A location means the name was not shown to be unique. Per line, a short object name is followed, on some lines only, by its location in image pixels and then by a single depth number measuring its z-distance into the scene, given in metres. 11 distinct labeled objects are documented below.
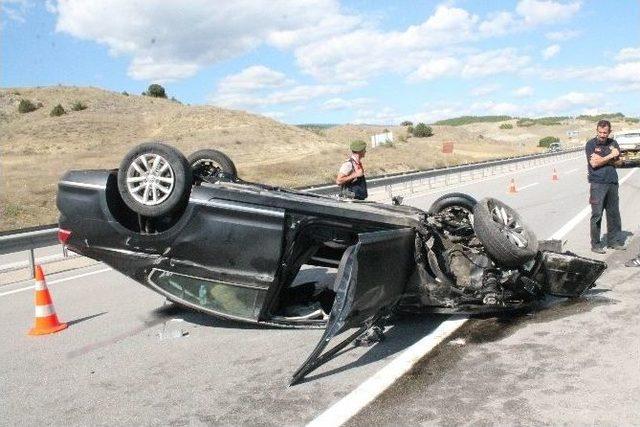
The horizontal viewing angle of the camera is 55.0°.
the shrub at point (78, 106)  71.69
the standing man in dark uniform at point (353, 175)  8.95
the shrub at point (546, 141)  101.68
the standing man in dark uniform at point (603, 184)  8.48
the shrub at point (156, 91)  90.81
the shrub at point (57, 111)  67.75
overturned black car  5.05
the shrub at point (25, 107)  71.19
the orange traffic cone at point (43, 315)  5.88
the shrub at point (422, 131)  94.06
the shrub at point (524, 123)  161.00
